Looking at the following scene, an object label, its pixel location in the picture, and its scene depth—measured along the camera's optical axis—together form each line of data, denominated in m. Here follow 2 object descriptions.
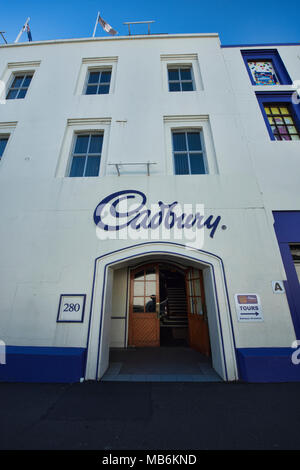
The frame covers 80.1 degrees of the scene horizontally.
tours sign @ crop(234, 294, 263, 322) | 4.22
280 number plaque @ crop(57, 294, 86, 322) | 4.28
